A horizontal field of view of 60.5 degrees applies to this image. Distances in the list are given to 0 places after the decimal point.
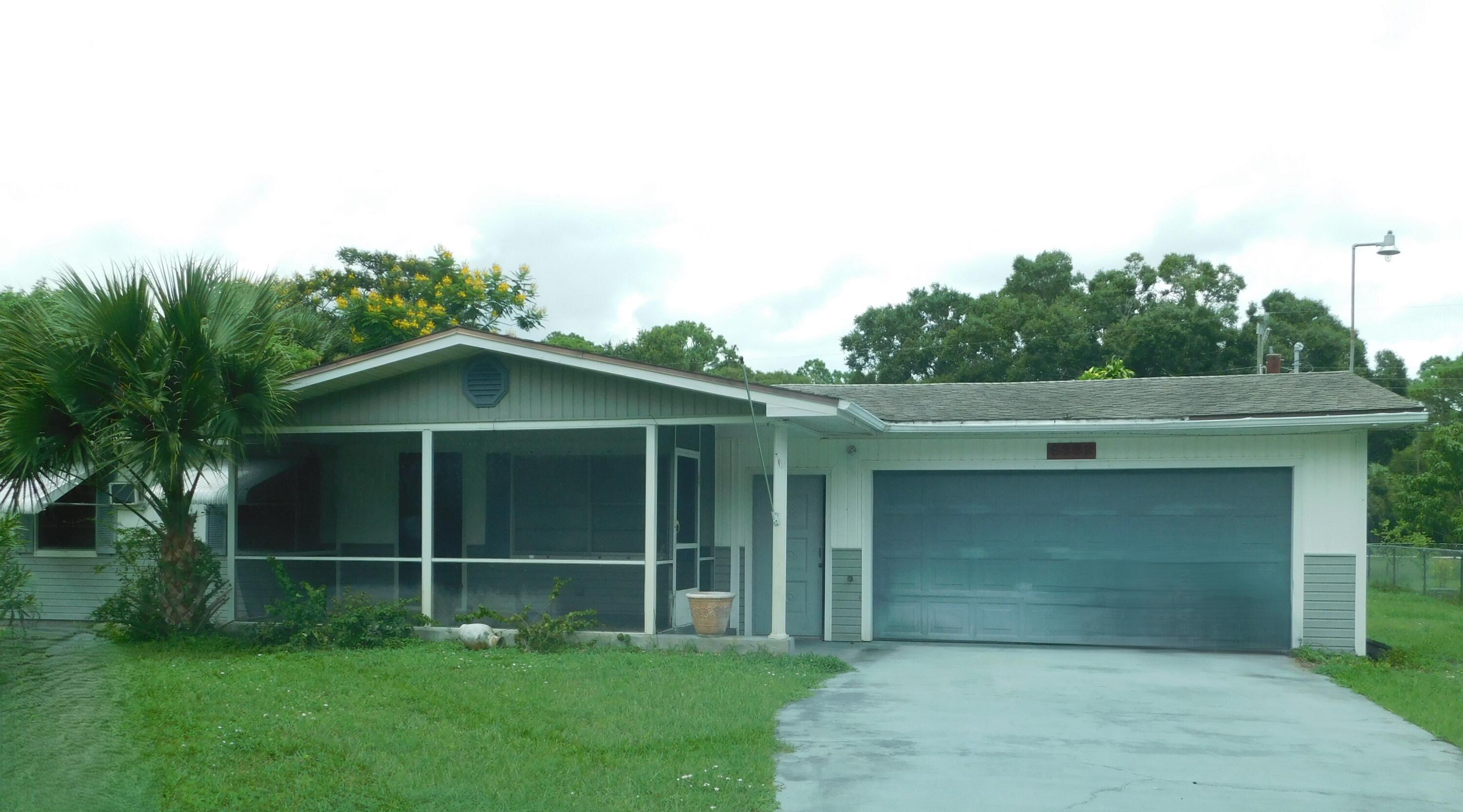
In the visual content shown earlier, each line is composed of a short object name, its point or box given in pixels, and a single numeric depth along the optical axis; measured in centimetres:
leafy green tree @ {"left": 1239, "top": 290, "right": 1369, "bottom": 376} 3731
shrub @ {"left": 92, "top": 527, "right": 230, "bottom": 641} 1285
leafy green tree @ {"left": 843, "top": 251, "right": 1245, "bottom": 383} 3609
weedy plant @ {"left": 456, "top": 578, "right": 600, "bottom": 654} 1252
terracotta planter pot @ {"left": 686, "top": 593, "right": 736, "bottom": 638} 1252
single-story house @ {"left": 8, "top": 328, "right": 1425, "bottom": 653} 1310
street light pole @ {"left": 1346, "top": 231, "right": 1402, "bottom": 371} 2305
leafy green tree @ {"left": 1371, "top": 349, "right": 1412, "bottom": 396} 4444
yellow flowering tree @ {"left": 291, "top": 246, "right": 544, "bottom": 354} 2908
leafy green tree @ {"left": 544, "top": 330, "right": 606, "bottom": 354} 3775
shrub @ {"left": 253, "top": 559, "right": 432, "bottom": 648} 1254
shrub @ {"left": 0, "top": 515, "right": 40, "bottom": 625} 1318
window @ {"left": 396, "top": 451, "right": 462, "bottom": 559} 1445
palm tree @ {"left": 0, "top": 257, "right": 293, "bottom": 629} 1188
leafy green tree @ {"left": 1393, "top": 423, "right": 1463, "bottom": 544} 2430
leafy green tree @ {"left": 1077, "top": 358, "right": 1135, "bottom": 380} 2834
